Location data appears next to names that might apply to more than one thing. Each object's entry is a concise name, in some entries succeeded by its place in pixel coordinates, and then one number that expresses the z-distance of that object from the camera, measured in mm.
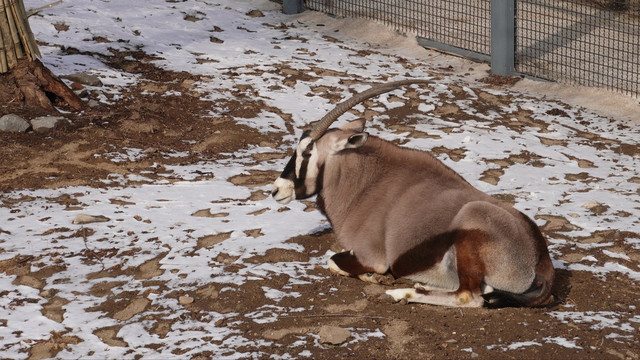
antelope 9591
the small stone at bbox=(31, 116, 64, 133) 14859
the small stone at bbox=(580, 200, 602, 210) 13125
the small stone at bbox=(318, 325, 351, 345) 9031
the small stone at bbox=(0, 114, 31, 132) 14687
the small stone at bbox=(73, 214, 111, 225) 12227
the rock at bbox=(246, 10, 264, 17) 23297
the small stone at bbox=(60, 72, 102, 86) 16672
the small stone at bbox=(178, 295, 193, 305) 10094
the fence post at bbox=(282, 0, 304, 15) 23687
